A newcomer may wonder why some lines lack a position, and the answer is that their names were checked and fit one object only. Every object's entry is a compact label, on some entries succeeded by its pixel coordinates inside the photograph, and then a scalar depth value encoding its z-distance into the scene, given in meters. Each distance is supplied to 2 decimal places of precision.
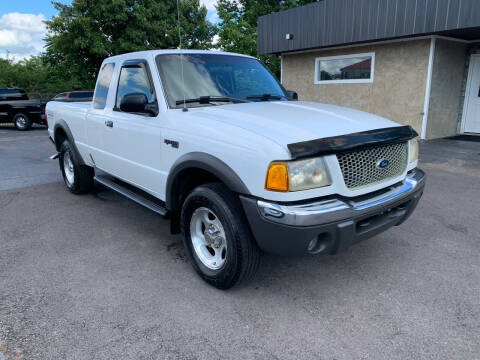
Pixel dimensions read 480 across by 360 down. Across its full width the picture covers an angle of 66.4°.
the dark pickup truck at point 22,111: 16.33
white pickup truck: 2.48
